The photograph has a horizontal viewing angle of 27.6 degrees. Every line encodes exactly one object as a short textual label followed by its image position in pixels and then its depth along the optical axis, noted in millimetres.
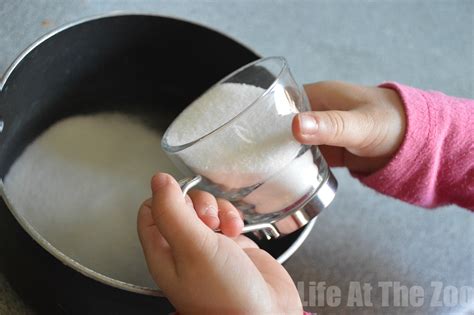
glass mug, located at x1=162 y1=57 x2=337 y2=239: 457
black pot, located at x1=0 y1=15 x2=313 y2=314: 466
